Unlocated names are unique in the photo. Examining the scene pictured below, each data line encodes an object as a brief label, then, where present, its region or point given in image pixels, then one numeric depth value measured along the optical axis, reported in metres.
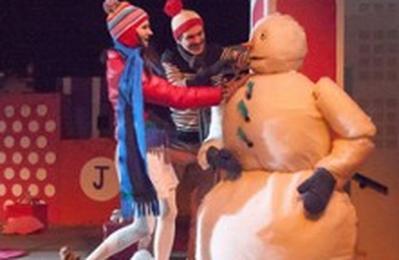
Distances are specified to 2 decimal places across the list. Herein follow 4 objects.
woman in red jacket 3.10
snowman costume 2.99
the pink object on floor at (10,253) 5.12
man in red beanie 3.27
